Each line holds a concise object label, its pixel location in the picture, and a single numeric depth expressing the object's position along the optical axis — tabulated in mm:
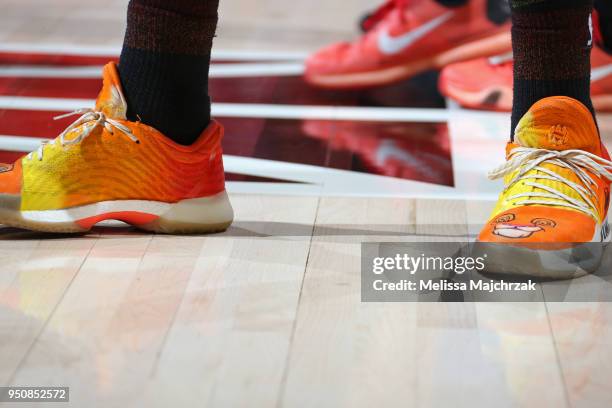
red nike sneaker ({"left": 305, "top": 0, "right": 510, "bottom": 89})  4255
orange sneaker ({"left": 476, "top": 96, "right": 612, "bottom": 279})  3455
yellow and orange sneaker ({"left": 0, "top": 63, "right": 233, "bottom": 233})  3538
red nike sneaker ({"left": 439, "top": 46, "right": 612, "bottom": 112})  4114
